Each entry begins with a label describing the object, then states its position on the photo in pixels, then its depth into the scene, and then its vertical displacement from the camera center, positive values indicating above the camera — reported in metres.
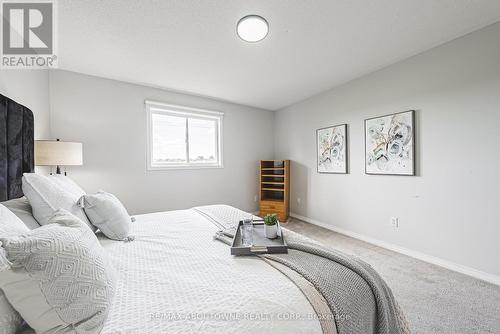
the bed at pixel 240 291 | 0.67 -0.50
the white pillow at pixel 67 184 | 1.34 -0.10
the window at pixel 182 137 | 3.31 +0.59
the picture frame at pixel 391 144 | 2.39 +0.30
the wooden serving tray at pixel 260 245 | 1.11 -0.46
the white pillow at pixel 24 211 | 1.06 -0.23
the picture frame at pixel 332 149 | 3.16 +0.31
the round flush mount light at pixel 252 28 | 1.75 +1.31
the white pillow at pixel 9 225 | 0.75 -0.22
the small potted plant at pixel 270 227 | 1.31 -0.39
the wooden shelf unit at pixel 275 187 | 3.97 -0.40
